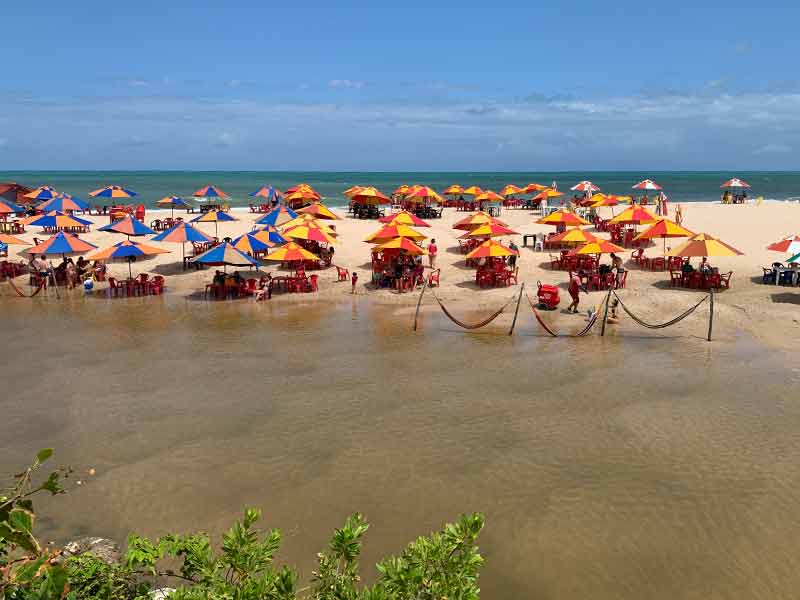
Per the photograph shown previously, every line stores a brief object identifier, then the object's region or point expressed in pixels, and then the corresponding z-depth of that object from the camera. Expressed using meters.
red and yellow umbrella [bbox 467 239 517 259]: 18.98
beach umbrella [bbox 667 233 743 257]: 17.27
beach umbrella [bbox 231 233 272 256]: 20.14
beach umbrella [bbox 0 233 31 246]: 21.30
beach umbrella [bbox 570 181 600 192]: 43.03
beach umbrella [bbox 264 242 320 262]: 18.67
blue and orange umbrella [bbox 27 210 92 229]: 26.76
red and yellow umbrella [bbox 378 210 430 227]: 25.92
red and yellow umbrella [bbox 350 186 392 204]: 35.97
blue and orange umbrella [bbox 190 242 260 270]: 18.12
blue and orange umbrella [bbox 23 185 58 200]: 38.15
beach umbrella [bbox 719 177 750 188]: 44.78
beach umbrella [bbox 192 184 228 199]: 38.69
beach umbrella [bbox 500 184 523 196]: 44.03
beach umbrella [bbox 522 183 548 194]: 44.11
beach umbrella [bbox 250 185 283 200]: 39.97
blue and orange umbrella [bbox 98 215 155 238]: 22.52
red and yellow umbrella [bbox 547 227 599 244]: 20.22
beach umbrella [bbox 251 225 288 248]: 20.79
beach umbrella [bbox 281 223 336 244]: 20.83
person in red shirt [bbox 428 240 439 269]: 21.89
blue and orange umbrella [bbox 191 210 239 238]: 26.81
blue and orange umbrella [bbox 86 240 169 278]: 18.98
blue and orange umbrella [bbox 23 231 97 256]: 19.61
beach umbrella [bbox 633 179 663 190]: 38.10
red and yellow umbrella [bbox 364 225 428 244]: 20.89
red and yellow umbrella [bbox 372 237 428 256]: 19.20
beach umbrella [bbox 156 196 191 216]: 37.27
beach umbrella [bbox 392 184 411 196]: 41.71
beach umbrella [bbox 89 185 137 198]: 35.72
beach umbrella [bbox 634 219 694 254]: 20.77
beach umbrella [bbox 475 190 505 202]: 39.40
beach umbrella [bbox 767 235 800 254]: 17.23
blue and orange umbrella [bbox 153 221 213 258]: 20.72
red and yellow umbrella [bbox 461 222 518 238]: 23.02
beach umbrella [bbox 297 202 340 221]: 30.19
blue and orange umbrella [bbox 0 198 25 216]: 28.95
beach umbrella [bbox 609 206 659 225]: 23.66
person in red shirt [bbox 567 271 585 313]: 15.98
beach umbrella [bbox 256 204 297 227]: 28.16
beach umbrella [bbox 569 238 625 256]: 18.84
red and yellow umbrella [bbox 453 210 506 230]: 25.28
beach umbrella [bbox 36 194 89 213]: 30.01
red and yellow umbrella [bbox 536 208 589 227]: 24.89
